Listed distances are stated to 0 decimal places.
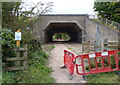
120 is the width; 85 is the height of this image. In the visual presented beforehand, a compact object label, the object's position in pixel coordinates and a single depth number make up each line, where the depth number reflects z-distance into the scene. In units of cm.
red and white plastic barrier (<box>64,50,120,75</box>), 518
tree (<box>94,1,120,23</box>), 1585
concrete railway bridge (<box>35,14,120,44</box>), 2053
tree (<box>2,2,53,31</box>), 690
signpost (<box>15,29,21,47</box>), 529
